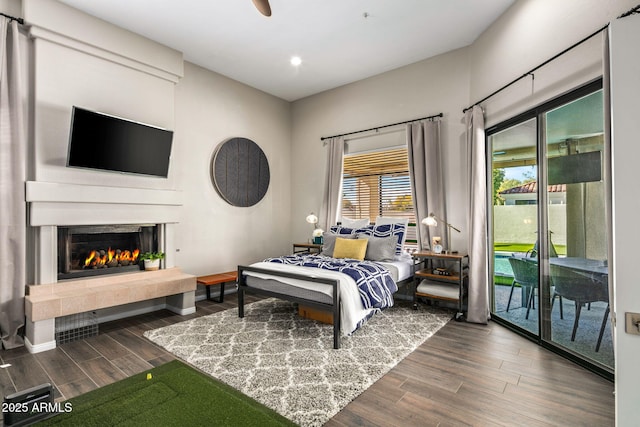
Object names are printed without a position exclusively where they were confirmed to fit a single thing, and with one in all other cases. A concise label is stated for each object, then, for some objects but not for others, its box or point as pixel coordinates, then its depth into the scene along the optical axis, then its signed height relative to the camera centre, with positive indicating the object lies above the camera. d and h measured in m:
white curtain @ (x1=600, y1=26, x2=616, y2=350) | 2.11 +0.51
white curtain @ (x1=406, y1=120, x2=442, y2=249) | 4.47 +0.51
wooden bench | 4.45 -0.89
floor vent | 3.23 -1.13
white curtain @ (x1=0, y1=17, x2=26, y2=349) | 3.03 +0.27
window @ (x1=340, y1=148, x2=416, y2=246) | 5.03 +0.47
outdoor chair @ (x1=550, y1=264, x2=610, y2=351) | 2.49 -0.62
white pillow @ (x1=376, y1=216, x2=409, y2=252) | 4.53 -0.09
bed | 3.11 -0.67
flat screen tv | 3.35 +0.82
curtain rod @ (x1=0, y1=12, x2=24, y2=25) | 3.09 +1.92
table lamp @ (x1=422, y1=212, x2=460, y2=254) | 4.25 -0.11
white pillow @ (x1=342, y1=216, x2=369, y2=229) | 4.94 -0.12
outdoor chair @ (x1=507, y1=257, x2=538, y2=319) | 3.20 -0.64
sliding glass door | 2.53 -0.12
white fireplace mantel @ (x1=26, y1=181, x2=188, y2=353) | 3.12 +0.04
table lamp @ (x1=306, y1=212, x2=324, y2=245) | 5.33 -0.27
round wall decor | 5.08 +0.73
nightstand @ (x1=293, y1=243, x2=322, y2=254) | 5.30 -0.56
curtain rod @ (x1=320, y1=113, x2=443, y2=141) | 4.56 +1.39
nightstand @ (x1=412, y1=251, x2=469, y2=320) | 3.88 -0.78
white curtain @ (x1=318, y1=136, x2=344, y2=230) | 5.54 +0.55
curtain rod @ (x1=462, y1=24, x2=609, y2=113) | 2.35 +1.31
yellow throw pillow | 4.28 -0.45
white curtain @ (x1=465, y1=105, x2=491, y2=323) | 3.70 -0.19
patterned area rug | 2.25 -1.23
